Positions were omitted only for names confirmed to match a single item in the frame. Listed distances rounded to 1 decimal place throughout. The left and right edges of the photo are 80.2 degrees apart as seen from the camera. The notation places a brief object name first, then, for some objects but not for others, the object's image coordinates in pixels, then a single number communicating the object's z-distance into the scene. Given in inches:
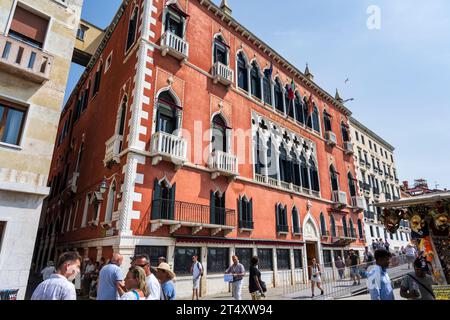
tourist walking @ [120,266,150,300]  124.2
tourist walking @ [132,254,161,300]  164.1
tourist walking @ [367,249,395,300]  158.6
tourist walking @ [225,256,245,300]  351.6
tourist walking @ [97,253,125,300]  197.3
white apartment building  1259.2
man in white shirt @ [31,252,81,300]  117.5
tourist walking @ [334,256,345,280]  535.1
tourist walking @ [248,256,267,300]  329.8
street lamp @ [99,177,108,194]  450.6
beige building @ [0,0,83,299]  292.0
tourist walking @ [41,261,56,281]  394.0
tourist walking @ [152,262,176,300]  185.5
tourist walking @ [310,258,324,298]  464.7
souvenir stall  248.1
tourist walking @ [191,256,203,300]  397.5
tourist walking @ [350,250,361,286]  527.5
